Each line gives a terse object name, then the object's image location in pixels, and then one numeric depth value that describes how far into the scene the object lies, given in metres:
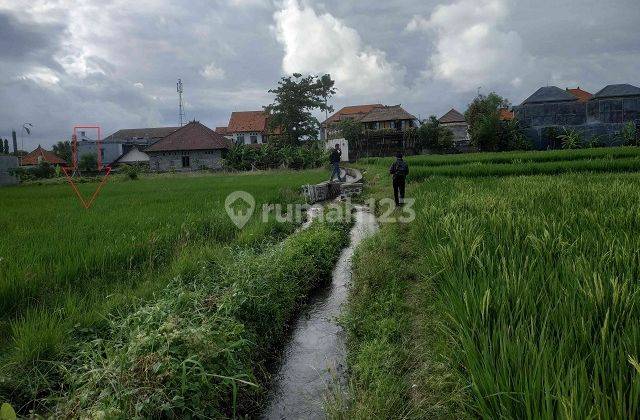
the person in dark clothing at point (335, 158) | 16.39
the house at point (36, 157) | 49.99
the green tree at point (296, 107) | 38.75
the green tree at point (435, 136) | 36.38
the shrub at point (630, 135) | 29.28
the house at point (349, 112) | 60.53
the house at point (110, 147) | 47.28
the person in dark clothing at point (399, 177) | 10.34
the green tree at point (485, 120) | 33.06
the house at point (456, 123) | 49.62
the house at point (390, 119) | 43.76
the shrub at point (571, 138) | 30.41
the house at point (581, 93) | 49.28
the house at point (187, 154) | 35.66
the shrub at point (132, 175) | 27.97
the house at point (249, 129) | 53.72
